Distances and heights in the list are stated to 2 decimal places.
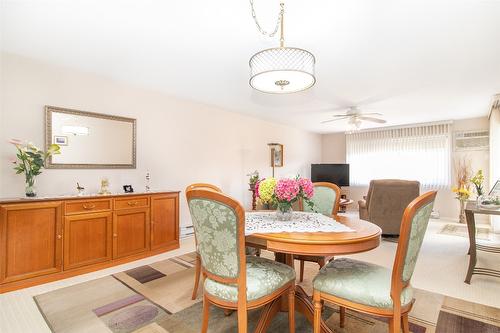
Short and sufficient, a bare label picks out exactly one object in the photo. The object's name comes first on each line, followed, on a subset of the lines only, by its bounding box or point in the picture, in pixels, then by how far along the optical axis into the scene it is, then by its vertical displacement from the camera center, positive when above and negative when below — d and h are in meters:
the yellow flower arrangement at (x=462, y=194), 4.92 -0.47
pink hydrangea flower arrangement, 1.94 -0.16
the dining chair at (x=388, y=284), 1.37 -0.66
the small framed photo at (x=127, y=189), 3.53 -0.25
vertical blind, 6.30 +0.44
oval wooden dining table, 1.49 -0.44
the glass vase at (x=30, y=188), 2.69 -0.18
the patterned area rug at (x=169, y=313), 1.90 -1.16
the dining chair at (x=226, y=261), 1.40 -0.53
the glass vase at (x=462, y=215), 5.62 -0.97
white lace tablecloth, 1.76 -0.40
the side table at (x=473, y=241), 2.66 -0.75
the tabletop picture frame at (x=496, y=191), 3.15 -0.26
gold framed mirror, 3.06 +0.42
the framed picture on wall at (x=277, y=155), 6.32 +0.39
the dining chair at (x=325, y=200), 2.68 -0.31
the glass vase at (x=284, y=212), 2.06 -0.34
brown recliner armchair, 4.12 -0.49
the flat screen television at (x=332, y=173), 7.25 -0.06
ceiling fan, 4.77 +1.04
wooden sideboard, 2.45 -0.71
